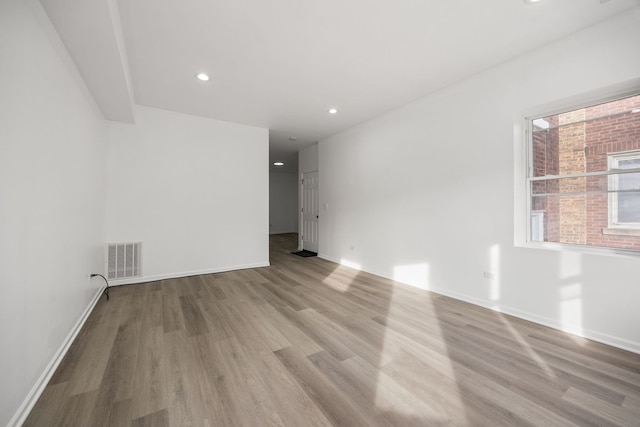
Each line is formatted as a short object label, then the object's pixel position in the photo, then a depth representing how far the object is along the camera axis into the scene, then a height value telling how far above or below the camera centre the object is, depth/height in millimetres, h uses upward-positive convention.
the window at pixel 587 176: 2207 +356
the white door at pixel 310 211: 6402 +62
